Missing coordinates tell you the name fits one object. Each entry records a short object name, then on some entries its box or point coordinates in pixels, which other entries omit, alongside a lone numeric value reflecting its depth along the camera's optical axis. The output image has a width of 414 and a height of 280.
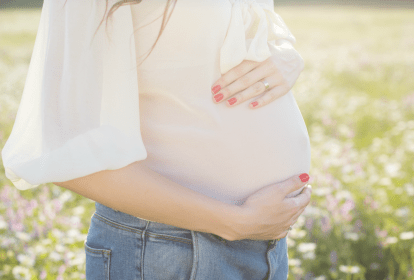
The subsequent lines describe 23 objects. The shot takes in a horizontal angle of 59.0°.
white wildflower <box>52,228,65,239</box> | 2.15
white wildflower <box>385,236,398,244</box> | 2.20
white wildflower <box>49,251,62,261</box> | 1.98
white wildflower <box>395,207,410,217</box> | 2.48
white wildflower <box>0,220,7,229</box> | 2.33
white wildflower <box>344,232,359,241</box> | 2.30
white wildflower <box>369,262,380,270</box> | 2.21
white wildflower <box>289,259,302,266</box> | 2.01
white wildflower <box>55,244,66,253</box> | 2.04
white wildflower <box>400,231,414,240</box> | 2.16
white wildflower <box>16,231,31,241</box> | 2.23
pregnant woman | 0.76
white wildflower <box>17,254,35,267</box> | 2.01
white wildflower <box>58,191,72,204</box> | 2.70
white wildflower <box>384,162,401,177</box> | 2.99
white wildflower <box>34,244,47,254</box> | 2.08
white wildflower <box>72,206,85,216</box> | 2.44
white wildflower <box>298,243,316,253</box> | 2.08
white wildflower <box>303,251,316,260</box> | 2.08
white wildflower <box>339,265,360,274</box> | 1.94
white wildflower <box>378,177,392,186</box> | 2.84
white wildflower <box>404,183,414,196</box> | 2.69
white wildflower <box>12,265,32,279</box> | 1.94
